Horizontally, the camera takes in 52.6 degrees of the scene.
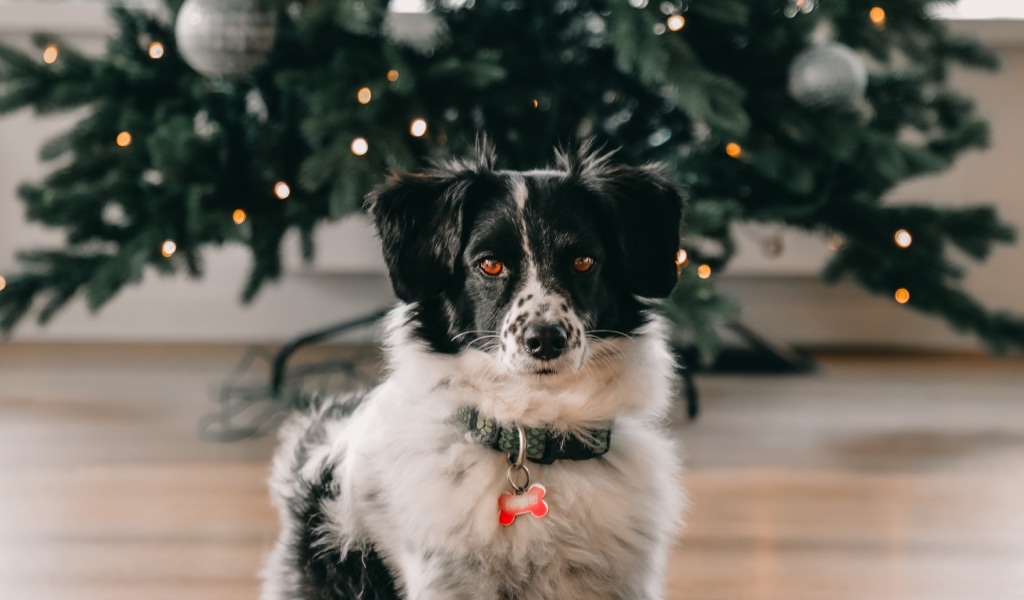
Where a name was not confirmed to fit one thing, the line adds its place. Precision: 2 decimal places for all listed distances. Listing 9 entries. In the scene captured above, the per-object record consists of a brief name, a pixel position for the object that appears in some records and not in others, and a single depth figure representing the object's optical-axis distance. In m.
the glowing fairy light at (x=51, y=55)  3.02
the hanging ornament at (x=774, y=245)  3.82
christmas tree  2.74
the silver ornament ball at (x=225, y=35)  2.70
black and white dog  1.53
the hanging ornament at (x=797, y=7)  3.02
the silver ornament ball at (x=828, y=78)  2.88
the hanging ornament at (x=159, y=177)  2.98
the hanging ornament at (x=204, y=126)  2.97
